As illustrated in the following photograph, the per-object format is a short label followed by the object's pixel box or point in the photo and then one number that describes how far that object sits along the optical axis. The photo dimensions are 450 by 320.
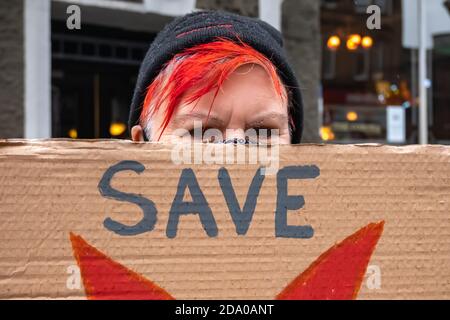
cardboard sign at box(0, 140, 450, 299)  0.73
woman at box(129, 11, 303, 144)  1.06
